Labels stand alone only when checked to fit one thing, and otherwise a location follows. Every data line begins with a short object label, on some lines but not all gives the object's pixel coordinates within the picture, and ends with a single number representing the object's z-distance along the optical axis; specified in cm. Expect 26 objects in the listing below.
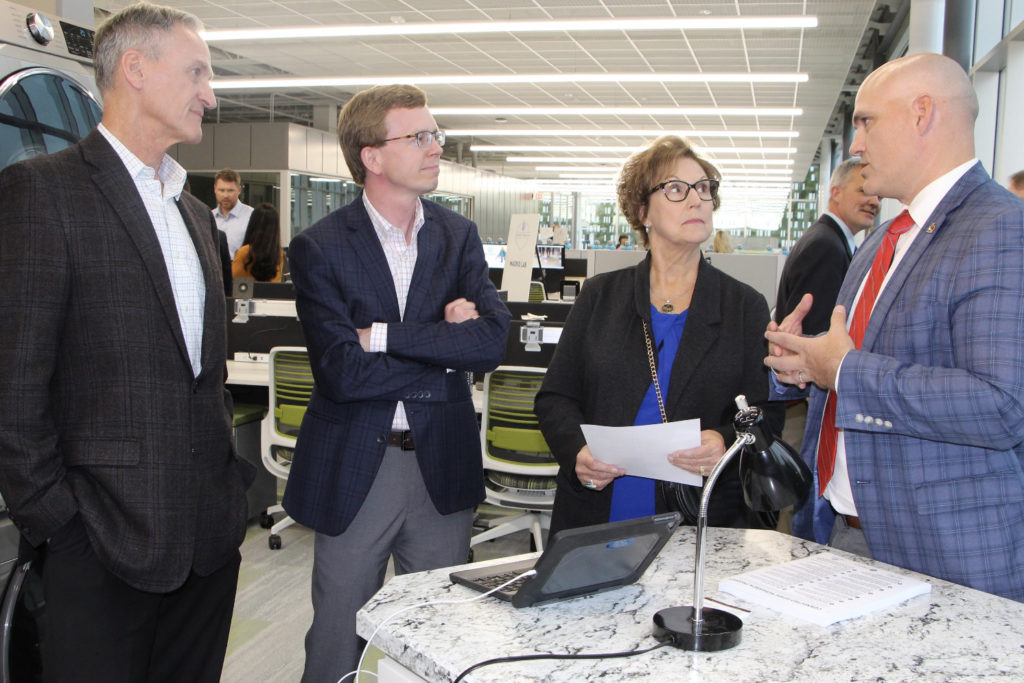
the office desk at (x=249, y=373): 410
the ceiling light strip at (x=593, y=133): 1516
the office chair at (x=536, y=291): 780
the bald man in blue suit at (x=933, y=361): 136
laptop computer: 121
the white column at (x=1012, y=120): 443
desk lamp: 114
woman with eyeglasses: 186
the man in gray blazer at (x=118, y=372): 141
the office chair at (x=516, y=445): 354
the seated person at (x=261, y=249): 528
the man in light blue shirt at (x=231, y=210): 597
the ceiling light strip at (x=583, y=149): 1714
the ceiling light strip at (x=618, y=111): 1289
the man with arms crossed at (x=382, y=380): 192
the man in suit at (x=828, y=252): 321
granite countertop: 107
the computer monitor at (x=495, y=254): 943
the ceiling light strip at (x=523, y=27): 789
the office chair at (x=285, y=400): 378
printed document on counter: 125
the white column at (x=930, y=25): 659
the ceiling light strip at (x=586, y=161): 1872
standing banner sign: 564
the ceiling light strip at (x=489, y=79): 1043
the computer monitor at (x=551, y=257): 848
